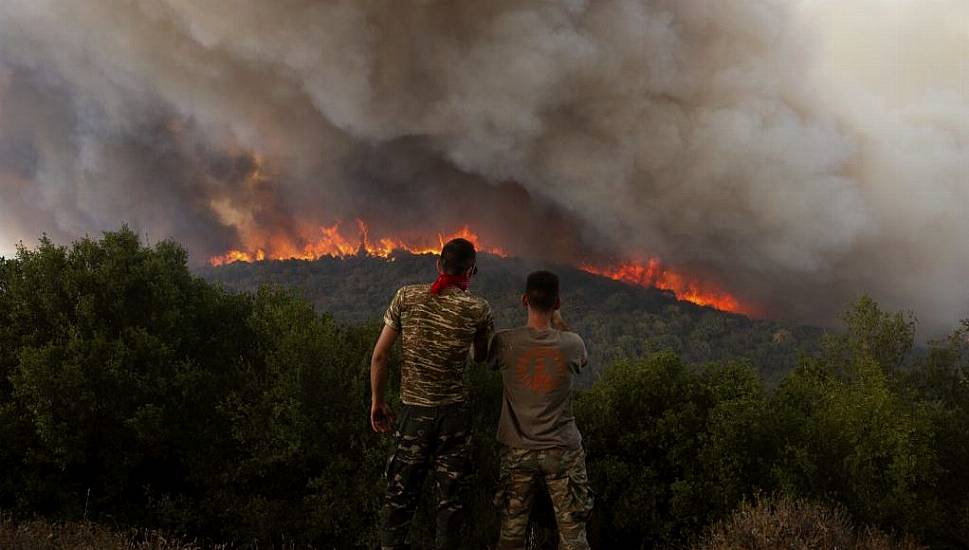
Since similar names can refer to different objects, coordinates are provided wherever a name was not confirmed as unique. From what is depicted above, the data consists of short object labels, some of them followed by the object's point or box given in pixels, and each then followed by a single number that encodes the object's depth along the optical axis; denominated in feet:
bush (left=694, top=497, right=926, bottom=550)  22.65
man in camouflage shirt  18.10
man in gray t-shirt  17.79
